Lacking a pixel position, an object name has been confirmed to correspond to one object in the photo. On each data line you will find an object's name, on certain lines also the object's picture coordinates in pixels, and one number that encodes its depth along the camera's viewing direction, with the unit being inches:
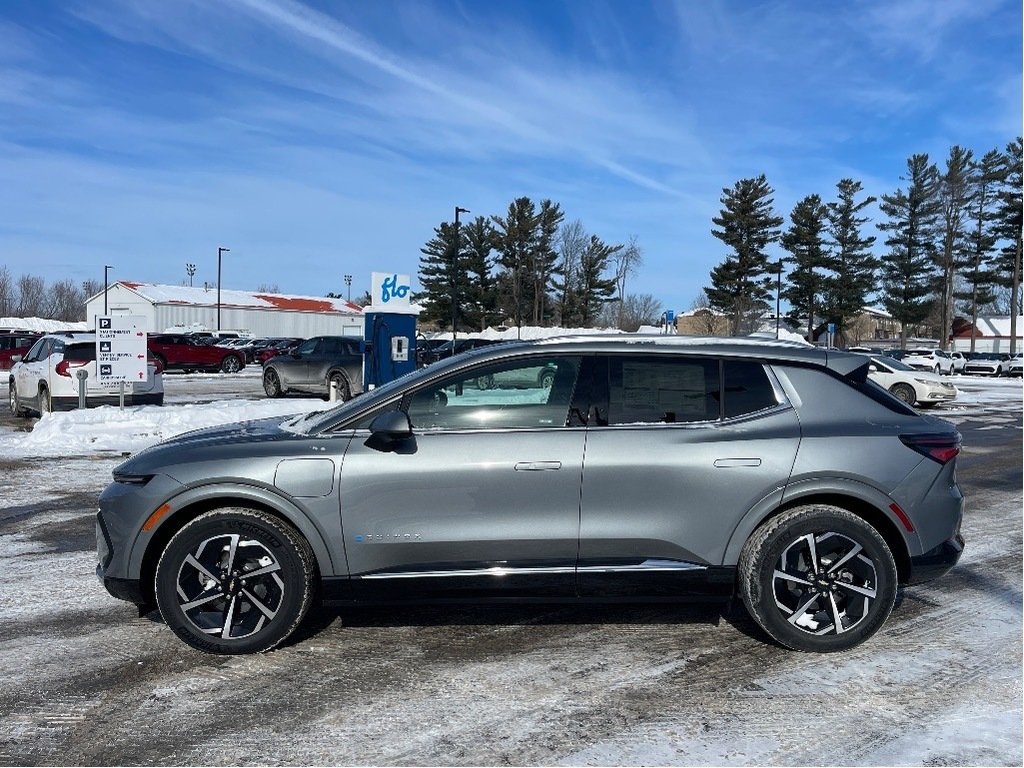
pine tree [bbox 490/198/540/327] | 2758.4
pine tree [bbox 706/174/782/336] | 2509.8
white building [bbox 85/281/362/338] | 2920.8
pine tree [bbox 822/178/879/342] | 2500.0
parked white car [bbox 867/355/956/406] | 855.7
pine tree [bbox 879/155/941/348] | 2452.0
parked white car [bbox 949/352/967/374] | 1974.7
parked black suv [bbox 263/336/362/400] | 816.9
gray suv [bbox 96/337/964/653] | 172.2
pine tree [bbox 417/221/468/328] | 2810.0
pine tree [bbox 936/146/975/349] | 2439.7
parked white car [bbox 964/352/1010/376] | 1903.3
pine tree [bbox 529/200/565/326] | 2792.8
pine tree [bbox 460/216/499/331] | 2783.0
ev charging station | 705.6
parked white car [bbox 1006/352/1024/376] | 1851.6
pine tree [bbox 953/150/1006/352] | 2425.0
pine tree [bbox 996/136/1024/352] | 2383.1
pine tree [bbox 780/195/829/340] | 2522.1
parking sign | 549.3
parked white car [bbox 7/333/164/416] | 606.5
